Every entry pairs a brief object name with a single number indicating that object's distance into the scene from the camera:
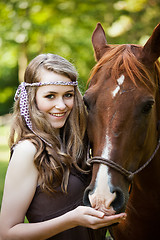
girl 2.41
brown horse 2.15
